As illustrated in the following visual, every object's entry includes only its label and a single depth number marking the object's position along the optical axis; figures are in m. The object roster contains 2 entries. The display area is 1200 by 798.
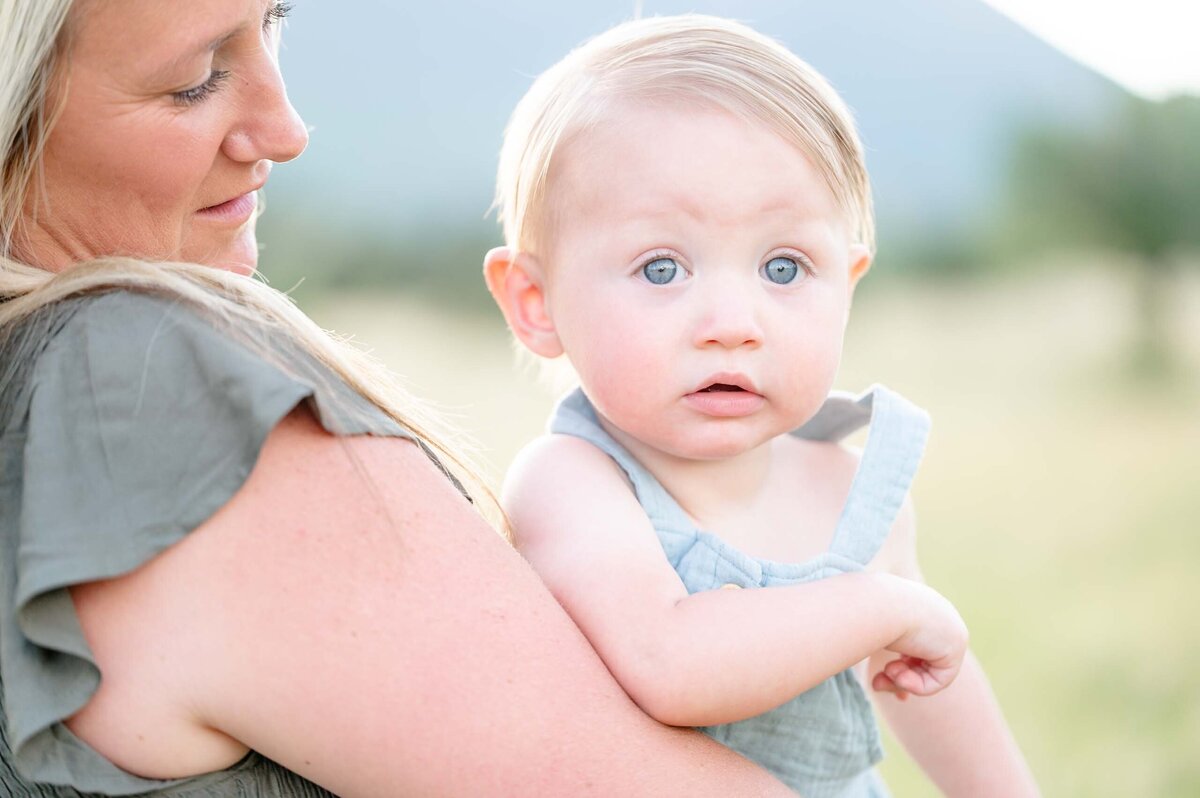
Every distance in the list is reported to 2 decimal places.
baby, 0.97
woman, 0.90
